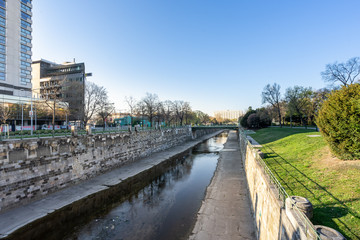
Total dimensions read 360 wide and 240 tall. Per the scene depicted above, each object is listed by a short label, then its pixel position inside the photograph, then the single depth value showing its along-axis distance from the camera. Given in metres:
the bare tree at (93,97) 40.22
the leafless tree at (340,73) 34.75
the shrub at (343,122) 9.02
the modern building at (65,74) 49.31
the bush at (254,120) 60.66
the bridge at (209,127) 59.21
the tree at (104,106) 41.66
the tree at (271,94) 54.41
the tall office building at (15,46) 48.09
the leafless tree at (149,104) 59.06
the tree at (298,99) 44.22
